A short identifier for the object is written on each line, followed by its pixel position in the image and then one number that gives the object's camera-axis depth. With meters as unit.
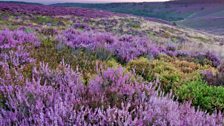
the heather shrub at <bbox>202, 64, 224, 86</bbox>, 6.16
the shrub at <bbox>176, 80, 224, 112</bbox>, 4.83
